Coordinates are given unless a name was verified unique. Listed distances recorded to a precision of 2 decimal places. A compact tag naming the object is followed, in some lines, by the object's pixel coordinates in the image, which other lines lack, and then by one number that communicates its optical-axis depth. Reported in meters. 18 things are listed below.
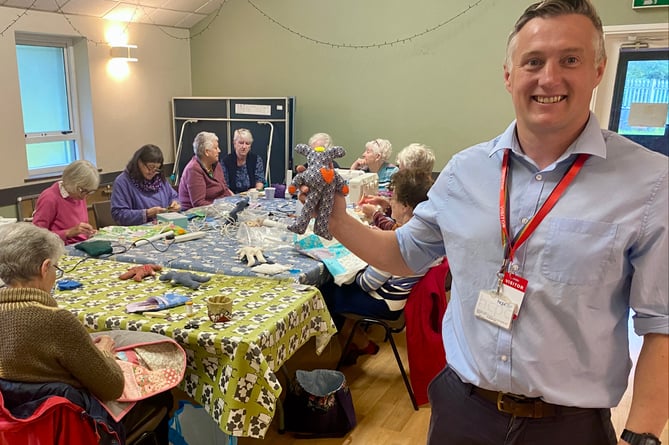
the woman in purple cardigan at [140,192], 3.70
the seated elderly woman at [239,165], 4.96
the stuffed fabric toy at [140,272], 2.40
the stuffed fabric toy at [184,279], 2.30
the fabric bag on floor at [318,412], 2.43
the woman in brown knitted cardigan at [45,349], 1.53
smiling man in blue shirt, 0.96
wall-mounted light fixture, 5.30
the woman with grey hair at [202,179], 4.26
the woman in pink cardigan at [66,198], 3.21
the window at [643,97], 4.40
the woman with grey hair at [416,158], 3.98
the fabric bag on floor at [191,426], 2.11
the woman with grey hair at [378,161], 4.89
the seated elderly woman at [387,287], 2.66
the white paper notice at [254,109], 5.80
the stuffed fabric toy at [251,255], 2.61
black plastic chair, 2.74
